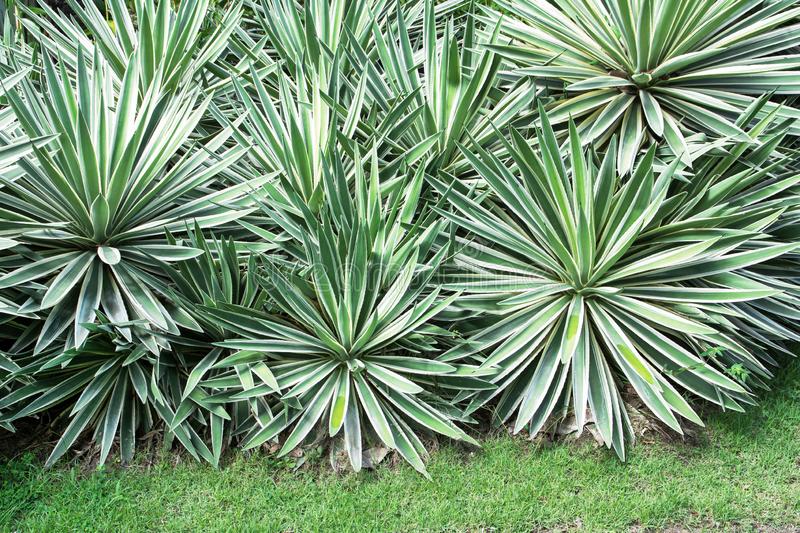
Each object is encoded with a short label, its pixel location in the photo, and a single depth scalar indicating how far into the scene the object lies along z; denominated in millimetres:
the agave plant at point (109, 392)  3229
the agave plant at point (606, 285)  3223
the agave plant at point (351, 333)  3168
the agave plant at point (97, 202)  3207
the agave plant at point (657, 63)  3662
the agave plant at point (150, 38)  4008
